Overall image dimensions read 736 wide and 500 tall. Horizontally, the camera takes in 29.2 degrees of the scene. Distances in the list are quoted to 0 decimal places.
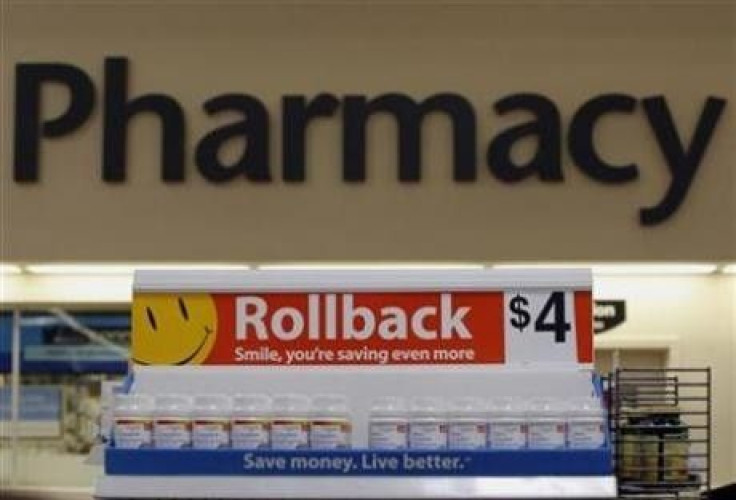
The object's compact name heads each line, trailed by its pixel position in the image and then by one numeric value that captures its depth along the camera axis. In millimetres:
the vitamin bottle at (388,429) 3549
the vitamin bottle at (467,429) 3547
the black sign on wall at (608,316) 10719
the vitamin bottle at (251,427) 3572
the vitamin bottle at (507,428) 3545
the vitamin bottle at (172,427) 3586
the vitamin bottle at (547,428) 3547
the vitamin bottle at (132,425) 3594
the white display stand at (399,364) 3793
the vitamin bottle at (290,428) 3562
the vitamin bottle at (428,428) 3543
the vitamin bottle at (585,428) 3543
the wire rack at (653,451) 3764
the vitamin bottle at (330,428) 3562
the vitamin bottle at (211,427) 3578
